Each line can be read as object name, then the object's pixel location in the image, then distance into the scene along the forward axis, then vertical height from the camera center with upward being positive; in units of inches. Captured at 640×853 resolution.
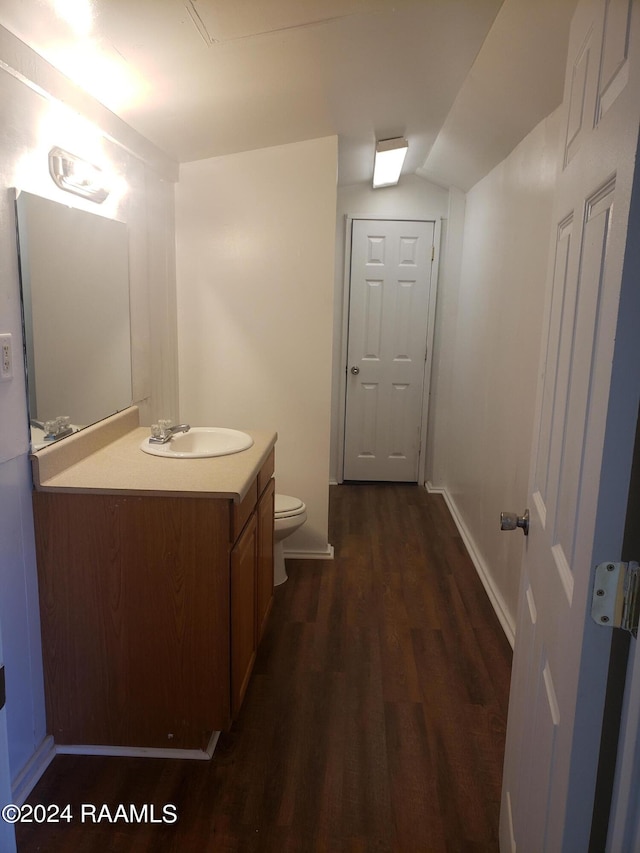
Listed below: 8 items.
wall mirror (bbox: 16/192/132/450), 68.6 +0.7
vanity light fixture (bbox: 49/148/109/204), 71.2 +18.0
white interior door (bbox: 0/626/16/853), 32.6 -26.2
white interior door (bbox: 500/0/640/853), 30.2 -5.9
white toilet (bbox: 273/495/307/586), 116.0 -37.6
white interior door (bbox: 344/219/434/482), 175.2 -5.4
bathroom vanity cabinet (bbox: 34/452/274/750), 70.3 -34.5
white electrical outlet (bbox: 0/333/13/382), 62.4 -4.2
